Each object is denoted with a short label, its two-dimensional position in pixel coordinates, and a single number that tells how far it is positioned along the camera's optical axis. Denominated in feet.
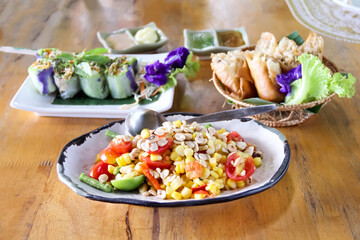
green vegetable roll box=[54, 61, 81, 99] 2.39
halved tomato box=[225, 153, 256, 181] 1.80
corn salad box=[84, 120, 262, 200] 1.77
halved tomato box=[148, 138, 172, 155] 1.81
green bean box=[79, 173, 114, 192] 1.80
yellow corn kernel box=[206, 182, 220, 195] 1.74
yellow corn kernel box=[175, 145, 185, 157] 1.82
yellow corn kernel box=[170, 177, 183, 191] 1.76
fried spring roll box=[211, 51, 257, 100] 2.22
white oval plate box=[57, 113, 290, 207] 1.70
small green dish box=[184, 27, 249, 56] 2.71
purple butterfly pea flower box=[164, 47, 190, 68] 2.50
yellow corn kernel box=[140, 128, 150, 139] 1.90
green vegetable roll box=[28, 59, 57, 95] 2.39
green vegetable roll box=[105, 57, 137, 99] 2.39
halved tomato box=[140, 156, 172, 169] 1.81
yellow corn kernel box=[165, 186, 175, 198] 1.75
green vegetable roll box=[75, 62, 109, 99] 2.38
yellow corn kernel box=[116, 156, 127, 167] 1.85
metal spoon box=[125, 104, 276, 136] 2.06
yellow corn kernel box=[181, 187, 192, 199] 1.74
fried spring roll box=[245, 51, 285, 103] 2.16
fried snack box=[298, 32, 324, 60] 2.28
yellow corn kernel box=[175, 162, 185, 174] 1.78
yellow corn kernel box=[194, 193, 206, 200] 1.73
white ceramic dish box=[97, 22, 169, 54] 2.80
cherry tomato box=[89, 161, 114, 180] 1.87
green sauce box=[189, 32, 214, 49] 2.82
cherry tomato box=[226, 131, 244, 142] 1.99
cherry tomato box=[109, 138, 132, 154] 1.89
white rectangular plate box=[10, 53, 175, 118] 2.31
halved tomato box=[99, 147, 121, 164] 1.89
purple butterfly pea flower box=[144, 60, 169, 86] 2.44
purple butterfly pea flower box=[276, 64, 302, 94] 2.13
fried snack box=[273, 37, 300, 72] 2.22
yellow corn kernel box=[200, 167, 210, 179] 1.78
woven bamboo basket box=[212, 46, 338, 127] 2.15
